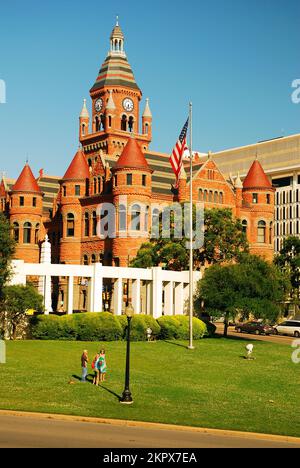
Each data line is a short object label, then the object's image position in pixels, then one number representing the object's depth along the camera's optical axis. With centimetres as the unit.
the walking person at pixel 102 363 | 3353
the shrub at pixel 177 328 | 5209
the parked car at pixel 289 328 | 6167
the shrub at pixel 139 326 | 4988
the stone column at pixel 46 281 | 5462
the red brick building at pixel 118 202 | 7981
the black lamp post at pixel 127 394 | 2947
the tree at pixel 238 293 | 5475
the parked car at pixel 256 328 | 6197
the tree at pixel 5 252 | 4881
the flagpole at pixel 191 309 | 4672
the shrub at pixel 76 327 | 4819
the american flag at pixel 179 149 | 4731
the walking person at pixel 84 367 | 3372
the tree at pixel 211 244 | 6894
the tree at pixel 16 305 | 4756
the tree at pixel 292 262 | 8588
